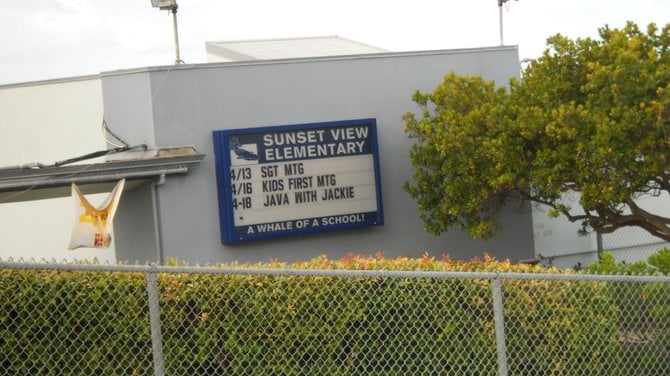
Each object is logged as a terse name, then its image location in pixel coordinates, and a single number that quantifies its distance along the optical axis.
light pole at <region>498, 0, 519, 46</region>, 19.90
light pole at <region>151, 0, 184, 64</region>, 17.82
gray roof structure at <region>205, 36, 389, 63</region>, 20.77
